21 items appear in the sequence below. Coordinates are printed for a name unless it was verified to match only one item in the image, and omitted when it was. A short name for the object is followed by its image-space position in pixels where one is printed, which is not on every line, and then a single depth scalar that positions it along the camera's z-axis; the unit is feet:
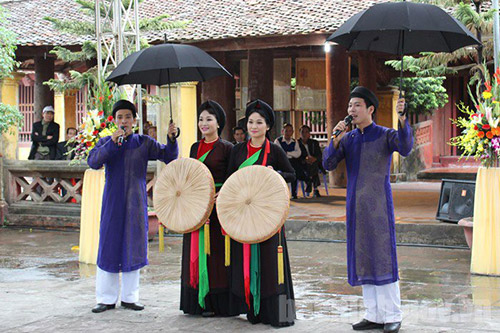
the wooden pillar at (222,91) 56.34
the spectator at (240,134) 42.14
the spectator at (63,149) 44.60
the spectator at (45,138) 45.24
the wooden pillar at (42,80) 61.46
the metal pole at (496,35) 26.76
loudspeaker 31.27
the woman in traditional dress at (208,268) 19.39
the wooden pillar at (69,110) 73.42
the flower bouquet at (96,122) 29.91
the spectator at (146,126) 60.80
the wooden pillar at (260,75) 56.03
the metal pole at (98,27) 35.58
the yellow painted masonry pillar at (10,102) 43.37
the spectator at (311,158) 47.78
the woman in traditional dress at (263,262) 18.39
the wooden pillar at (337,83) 52.80
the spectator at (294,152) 47.03
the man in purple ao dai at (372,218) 17.60
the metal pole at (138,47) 35.60
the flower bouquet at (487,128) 25.21
